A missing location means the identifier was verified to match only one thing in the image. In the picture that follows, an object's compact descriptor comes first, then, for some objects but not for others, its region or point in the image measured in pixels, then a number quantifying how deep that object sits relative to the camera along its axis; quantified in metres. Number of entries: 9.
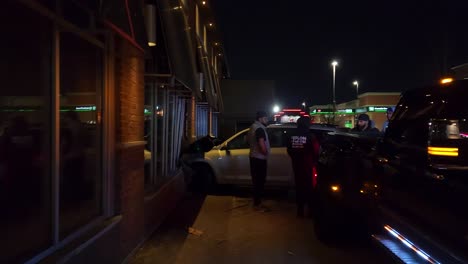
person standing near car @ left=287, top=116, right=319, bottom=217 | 7.87
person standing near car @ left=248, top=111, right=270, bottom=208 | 8.32
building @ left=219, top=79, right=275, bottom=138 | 28.14
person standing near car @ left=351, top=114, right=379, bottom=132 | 9.02
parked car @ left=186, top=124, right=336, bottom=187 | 10.11
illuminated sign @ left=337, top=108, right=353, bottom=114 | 54.34
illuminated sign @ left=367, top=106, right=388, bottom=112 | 42.44
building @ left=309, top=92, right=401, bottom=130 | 46.98
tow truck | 3.07
